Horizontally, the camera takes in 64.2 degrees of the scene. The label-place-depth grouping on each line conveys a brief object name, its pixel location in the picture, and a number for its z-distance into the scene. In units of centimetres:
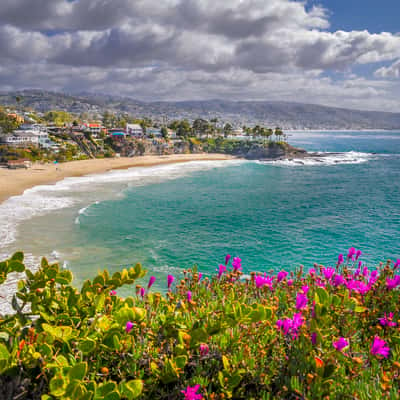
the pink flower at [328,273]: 557
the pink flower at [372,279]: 566
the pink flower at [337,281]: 520
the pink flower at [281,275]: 621
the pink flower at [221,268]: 609
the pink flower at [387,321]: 410
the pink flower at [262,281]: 562
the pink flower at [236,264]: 586
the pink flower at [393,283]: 508
